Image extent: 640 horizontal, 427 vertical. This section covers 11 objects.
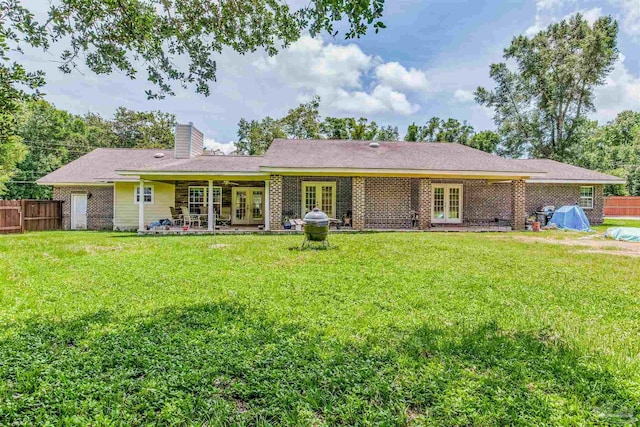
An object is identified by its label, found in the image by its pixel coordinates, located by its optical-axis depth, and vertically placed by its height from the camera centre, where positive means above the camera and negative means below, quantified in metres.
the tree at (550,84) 29.65 +12.18
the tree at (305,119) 36.38 +10.10
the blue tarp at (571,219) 17.27 -0.19
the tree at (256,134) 37.81 +8.96
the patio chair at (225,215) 18.52 -0.09
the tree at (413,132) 39.69 +9.50
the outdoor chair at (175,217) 17.05 -0.20
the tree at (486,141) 37.53 +8.09
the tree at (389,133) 40.38 +9.74
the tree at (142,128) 40.75 +10.16
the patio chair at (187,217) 16.50 -0.22
